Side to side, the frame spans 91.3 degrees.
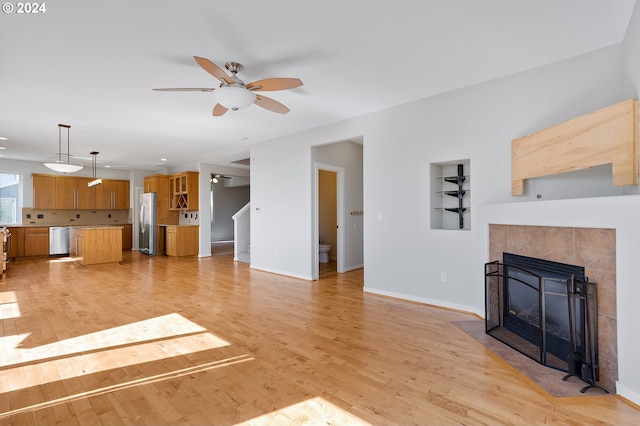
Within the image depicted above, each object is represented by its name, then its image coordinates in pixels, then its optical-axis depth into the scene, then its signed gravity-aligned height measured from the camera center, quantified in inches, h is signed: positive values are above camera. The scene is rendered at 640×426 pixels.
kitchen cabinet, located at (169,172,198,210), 338.6 +25.5
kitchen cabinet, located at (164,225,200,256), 331.9 -28.6
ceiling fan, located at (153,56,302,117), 109.7 +46.0
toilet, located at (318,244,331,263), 283.5 -36.9
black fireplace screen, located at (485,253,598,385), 87.7 -33.5
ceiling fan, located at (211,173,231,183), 369.5 +42.7
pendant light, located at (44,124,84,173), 205.9 +36.4
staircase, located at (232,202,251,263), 310.2 -23.4
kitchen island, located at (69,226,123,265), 278.2 -28.0
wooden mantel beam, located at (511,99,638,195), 86.4 +20.9
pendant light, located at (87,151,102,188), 288.5 +57.2
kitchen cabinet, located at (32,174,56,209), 335.0 +25.2
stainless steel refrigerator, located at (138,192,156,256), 347.6 -11.4
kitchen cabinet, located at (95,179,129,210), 379.0 +24.2
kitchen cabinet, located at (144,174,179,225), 365.7 +23.1
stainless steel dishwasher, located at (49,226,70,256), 329.1 -26.4
